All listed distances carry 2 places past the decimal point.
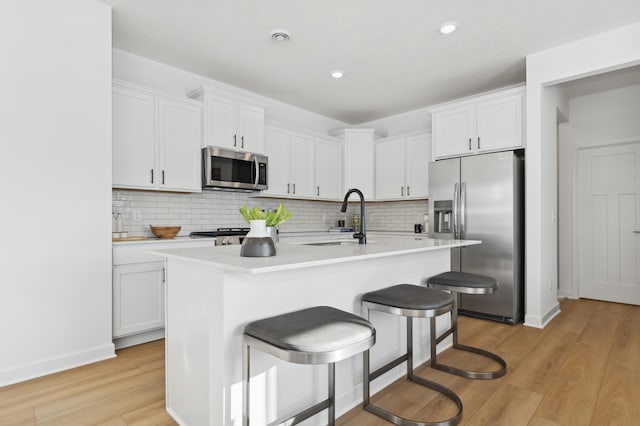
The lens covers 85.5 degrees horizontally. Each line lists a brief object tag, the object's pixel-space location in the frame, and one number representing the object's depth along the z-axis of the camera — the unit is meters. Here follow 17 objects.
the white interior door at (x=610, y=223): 4.45
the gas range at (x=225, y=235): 3.64
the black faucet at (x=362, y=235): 2.46
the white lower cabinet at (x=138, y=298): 2.92
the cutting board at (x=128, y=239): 3.04
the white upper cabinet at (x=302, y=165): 4.64
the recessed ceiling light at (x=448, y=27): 2.96
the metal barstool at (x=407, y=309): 1.85
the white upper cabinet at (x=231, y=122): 3.82
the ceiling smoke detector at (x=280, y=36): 3.10
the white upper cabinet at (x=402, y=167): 5.02
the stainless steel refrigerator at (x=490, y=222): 3.72
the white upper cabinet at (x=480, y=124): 3.84
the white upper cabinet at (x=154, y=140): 3.23
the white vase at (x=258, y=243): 1.67
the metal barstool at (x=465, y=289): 2.41
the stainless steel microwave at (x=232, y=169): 3.79
